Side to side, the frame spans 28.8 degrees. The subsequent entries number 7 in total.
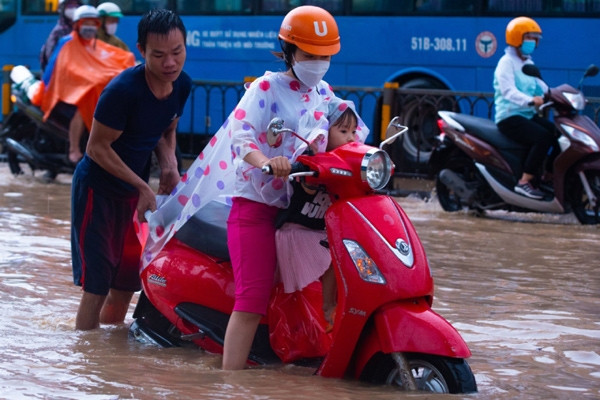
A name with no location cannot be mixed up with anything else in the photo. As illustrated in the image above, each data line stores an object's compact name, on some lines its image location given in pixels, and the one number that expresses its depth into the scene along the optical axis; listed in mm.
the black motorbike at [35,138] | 12492
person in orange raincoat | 11914
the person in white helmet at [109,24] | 12469
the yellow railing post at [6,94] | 15062
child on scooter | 4660
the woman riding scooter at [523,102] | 10344
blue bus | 13500
